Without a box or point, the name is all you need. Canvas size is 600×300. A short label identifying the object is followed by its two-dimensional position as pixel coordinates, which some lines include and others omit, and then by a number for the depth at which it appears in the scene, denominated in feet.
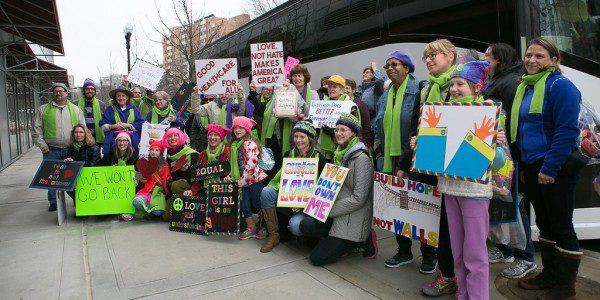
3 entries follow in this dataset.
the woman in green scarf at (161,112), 23.30
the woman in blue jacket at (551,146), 9.33
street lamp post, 48.98
